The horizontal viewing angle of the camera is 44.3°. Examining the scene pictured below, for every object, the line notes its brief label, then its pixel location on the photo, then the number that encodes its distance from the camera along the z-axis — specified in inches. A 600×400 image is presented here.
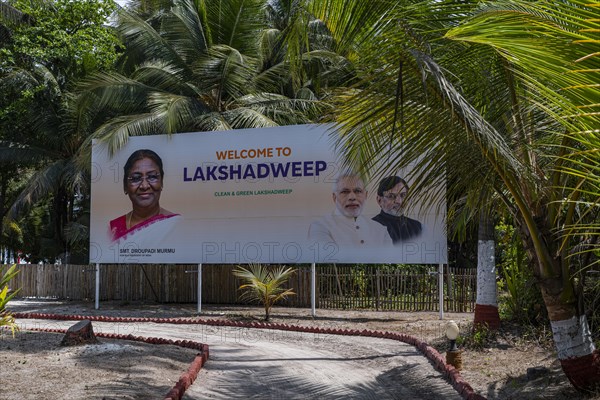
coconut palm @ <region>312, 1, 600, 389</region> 259.8
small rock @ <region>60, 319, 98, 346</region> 458.6
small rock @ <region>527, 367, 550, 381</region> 361.1
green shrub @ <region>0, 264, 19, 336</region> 377.8
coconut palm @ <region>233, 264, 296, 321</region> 673.0
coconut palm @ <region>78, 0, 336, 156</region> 909.6
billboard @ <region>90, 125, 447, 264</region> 711.7
